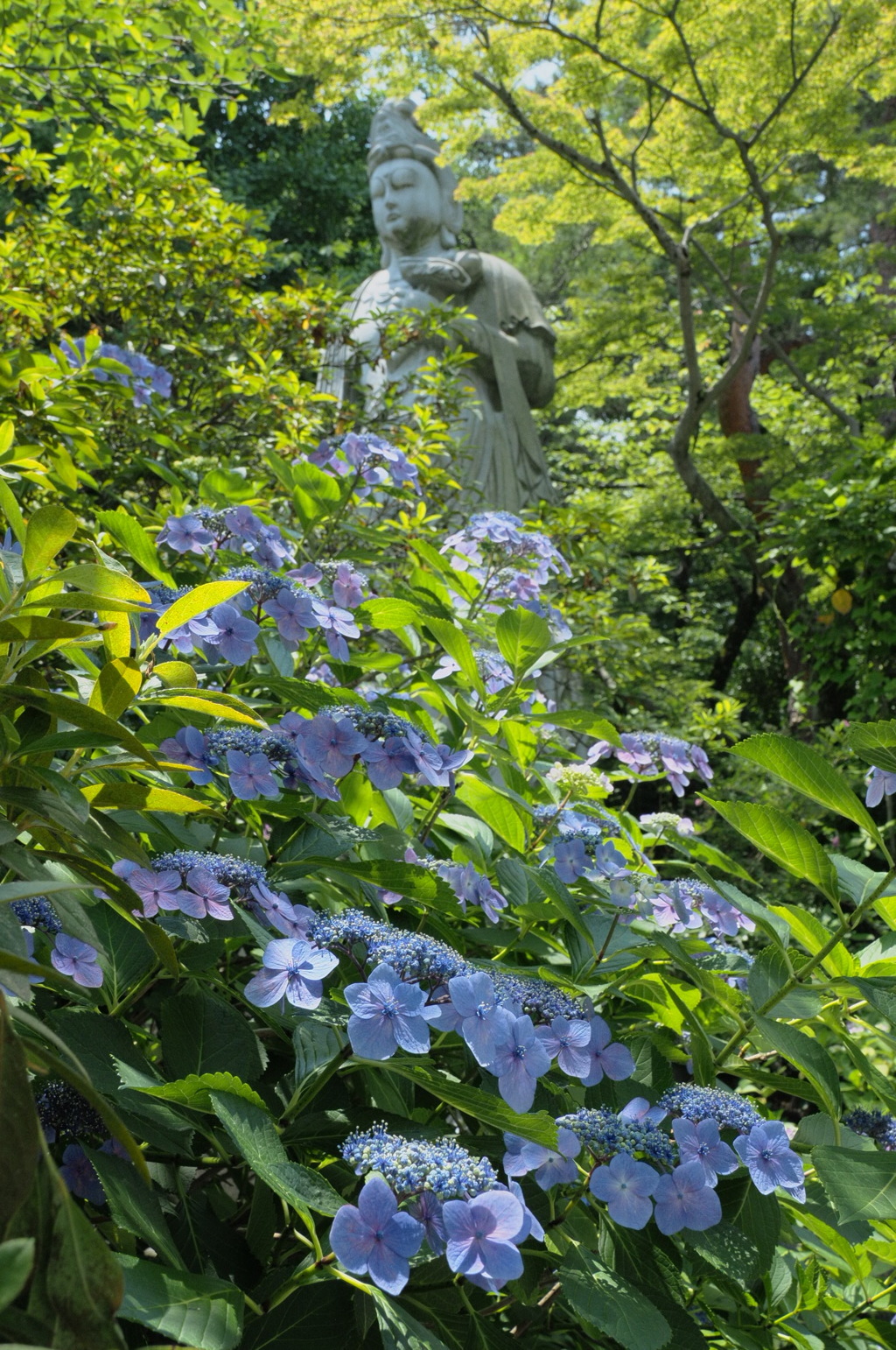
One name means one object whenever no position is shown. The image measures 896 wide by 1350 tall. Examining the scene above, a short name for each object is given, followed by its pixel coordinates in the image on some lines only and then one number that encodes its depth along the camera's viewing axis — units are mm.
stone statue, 5238
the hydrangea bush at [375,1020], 565
